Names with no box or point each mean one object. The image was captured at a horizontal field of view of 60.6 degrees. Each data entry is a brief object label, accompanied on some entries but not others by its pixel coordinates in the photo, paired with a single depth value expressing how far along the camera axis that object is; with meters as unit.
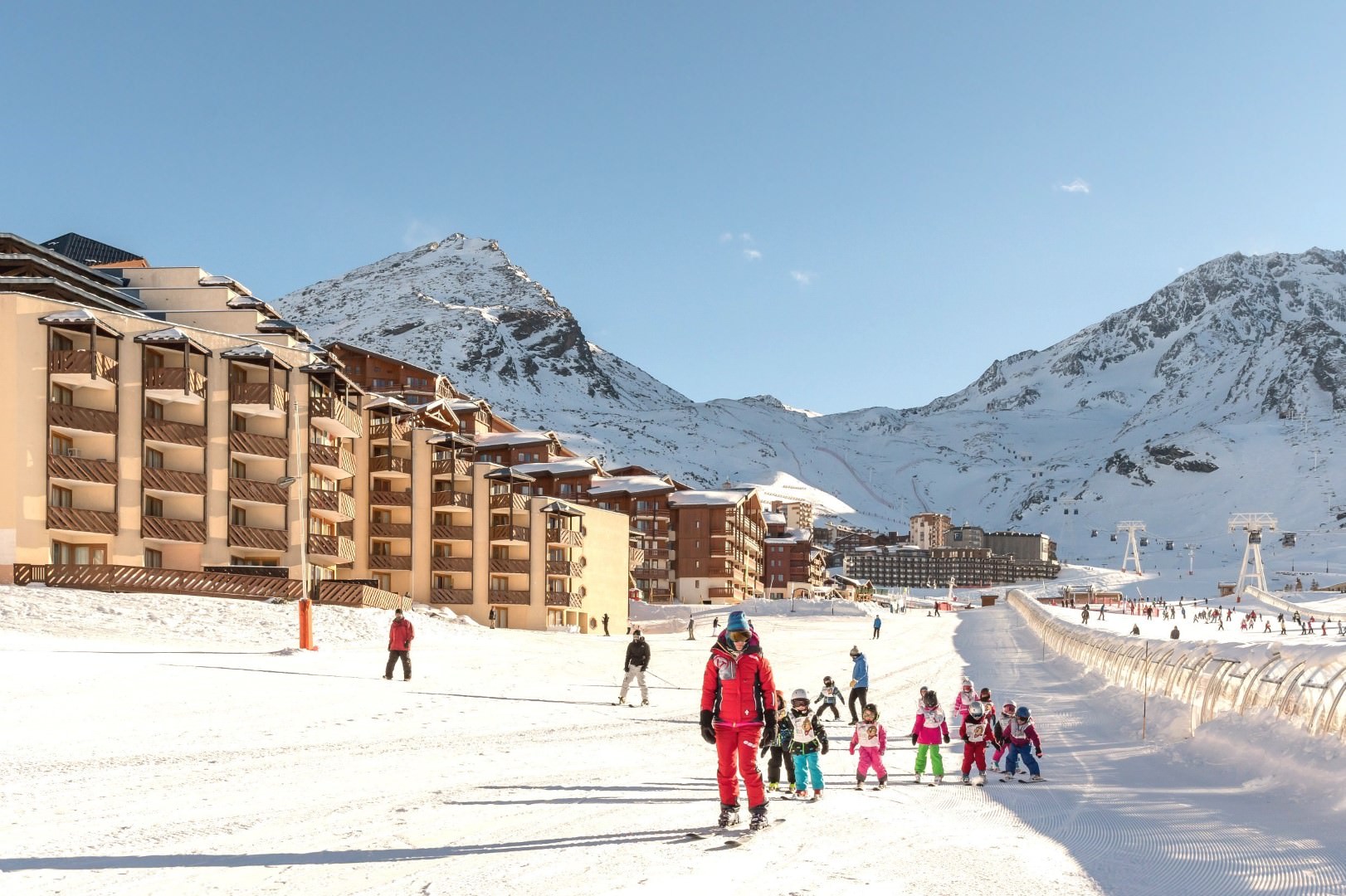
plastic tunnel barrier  14.52
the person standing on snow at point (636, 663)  24.92
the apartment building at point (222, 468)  39.62
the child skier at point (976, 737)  15.84
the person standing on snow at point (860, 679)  24.25
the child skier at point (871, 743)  14.64
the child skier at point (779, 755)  13.27
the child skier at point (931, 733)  15.72
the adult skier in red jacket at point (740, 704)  10.82
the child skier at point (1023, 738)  16.16
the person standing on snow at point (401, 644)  25.72
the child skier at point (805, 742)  13.45
